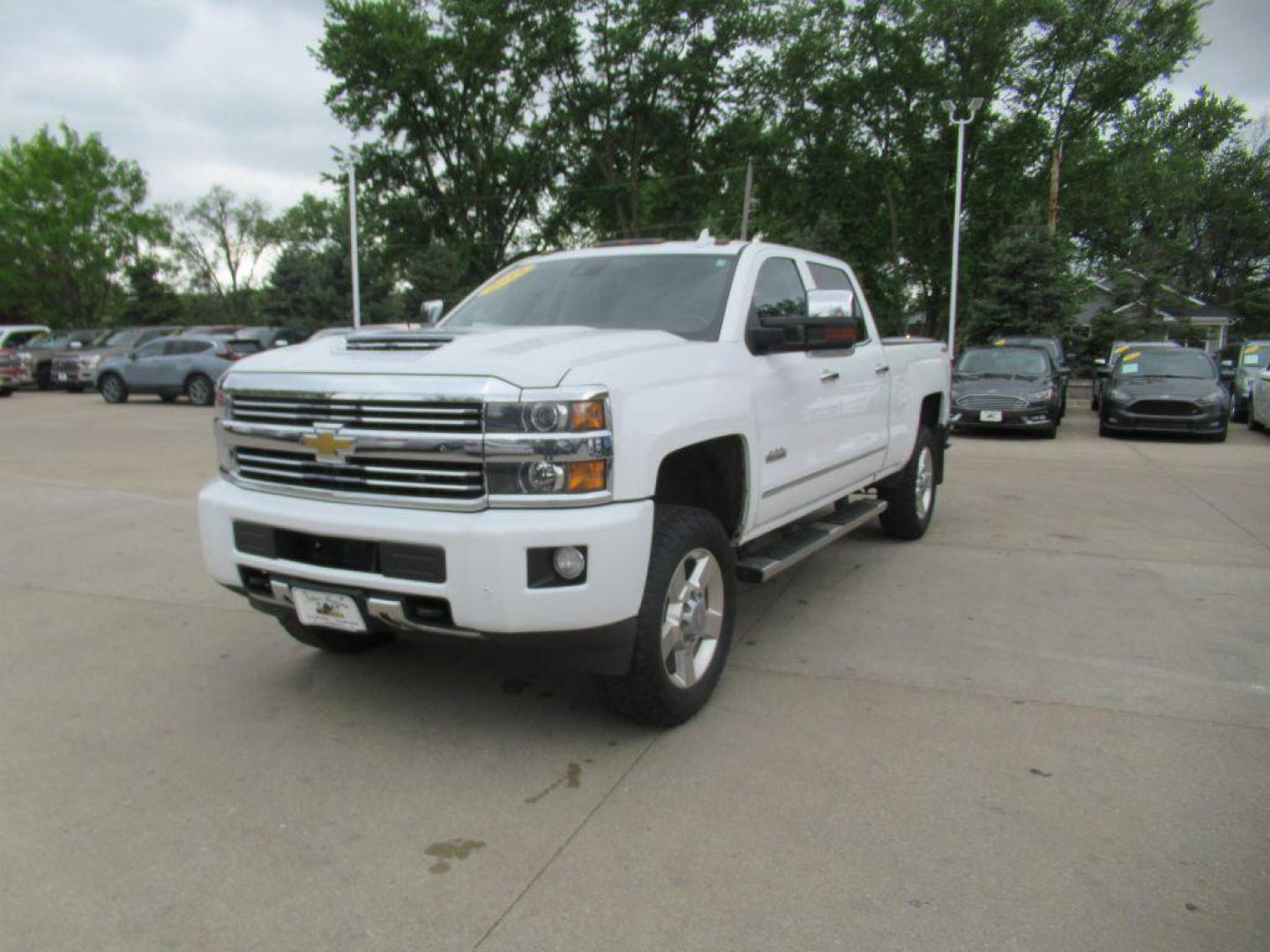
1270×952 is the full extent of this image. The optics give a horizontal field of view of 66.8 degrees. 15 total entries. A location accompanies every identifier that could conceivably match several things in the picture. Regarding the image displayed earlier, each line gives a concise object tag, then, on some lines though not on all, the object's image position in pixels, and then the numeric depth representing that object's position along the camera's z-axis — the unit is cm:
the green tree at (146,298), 4516
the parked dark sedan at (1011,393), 1509
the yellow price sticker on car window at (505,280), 534
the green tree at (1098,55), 3450
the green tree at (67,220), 4369
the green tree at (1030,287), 2639
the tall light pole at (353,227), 2774
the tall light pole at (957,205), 2512
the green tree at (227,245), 7738
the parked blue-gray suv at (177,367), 2128
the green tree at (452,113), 3803
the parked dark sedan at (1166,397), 1480
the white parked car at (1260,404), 1619
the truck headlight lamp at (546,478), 326
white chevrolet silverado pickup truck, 325
